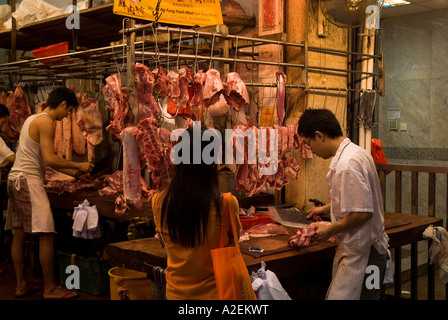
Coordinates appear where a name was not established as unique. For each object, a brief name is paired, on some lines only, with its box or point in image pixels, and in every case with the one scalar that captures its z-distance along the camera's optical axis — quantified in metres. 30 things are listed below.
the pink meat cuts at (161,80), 4.20
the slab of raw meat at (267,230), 4.31
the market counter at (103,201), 5.12
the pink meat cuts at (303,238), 3.76
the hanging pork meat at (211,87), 4.39
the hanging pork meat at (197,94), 4.38
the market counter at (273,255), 3.61
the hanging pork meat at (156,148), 4.10
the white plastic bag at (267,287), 3.21
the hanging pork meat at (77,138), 7.36
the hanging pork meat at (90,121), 7.02
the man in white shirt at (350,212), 3.43
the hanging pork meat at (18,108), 7.86
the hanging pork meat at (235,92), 4.55
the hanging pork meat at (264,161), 4.71
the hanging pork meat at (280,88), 5.14
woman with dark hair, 2.92
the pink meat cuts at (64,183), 6.11
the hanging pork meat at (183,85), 4.29
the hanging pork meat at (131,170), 4.20
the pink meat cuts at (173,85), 4.24
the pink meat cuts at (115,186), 4.93
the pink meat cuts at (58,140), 7.43
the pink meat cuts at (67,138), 7.37
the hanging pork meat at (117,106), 4.32
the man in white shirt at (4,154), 6.43
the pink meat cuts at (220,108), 4.60
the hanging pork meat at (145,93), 4.12
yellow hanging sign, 4.38
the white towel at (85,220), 5.48
